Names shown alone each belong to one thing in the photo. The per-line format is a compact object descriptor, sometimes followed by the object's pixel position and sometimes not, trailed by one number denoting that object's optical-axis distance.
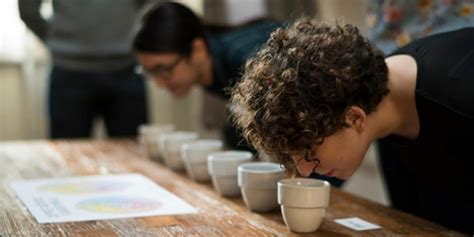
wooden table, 2.20
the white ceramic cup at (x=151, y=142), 2.95
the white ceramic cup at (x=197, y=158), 2.63
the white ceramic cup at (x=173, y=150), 2.79
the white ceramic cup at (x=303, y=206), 2.20
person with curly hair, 2.17
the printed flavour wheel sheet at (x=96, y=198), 2.32
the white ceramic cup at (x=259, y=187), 2.33
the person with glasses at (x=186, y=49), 3.14
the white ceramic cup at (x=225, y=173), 2.46
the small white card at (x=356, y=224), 2.23
